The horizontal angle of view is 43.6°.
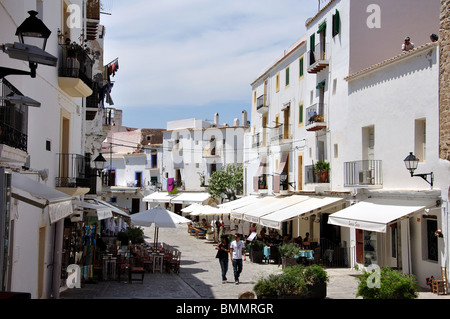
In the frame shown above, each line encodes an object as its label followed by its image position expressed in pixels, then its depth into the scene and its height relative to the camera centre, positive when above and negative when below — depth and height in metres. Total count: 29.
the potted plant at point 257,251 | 23.84 -2.79
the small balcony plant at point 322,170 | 24.58 +0.68
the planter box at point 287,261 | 20.48 -2.76
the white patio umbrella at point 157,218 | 20.77 -1.27
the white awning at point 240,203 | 32.24 -1.05
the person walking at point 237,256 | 17.58 -2.22
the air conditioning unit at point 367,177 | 19.61 +0.30
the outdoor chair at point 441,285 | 15.40 -2.72
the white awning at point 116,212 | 21.73 -1.07
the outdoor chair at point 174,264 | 20.20 -2.86
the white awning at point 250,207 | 27.04 -1.10
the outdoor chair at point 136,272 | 17.52 -2.71
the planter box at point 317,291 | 12.94 -2.50
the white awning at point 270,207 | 24.06 -1.00
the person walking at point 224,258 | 17.70 -2.31
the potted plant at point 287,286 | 12.04 -2.20
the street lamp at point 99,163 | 23.92 +0.92
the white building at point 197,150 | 57.94 +3.70
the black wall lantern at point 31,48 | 7.56 +1.83
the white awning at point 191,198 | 49.28 -1.17
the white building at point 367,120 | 16.91 +2.51
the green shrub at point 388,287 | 11.15 -2.03
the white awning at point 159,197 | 50.41 -1.15
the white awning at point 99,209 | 17.60 -0.79
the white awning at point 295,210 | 21.86 -1.02
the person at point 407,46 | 19.80 +4.93
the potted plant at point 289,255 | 20.52 -2.54
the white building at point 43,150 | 9.40 +0.79
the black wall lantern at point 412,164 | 16.41 +0.64
